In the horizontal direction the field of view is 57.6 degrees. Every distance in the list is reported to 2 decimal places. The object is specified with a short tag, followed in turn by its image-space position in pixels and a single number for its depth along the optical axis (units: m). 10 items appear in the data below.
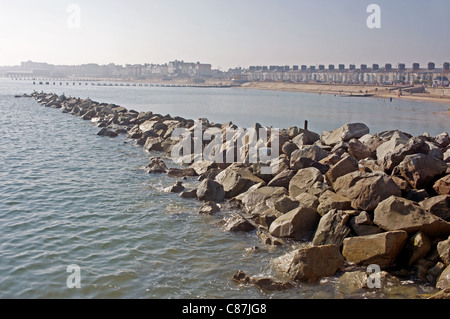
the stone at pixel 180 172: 16.39
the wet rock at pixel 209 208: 11.86
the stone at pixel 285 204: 10.64
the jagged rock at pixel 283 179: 12.84
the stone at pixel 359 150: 14.82
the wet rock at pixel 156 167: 16.97
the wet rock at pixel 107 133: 27.64
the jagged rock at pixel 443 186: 10.02
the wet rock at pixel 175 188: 14.02
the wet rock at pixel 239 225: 10.59
